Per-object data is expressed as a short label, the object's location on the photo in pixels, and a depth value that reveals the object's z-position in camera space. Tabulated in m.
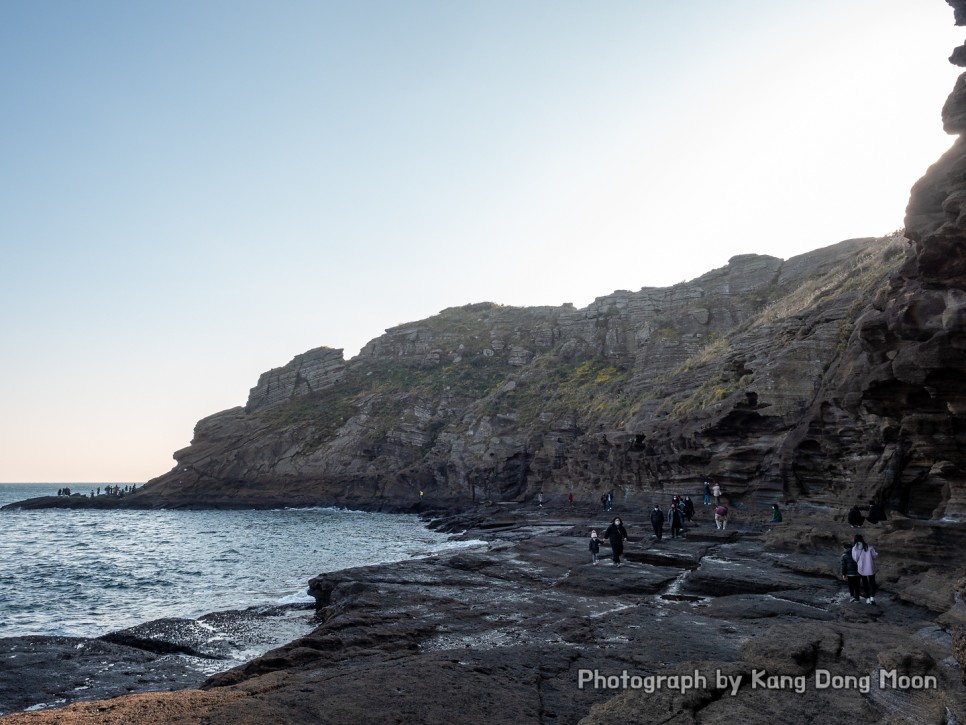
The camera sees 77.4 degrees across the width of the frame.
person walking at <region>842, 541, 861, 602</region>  14.86
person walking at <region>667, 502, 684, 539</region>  26.55
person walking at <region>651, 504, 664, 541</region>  25.28
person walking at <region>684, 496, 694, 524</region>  31.47
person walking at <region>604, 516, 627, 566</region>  20.95
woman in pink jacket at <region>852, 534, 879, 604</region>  14.38
